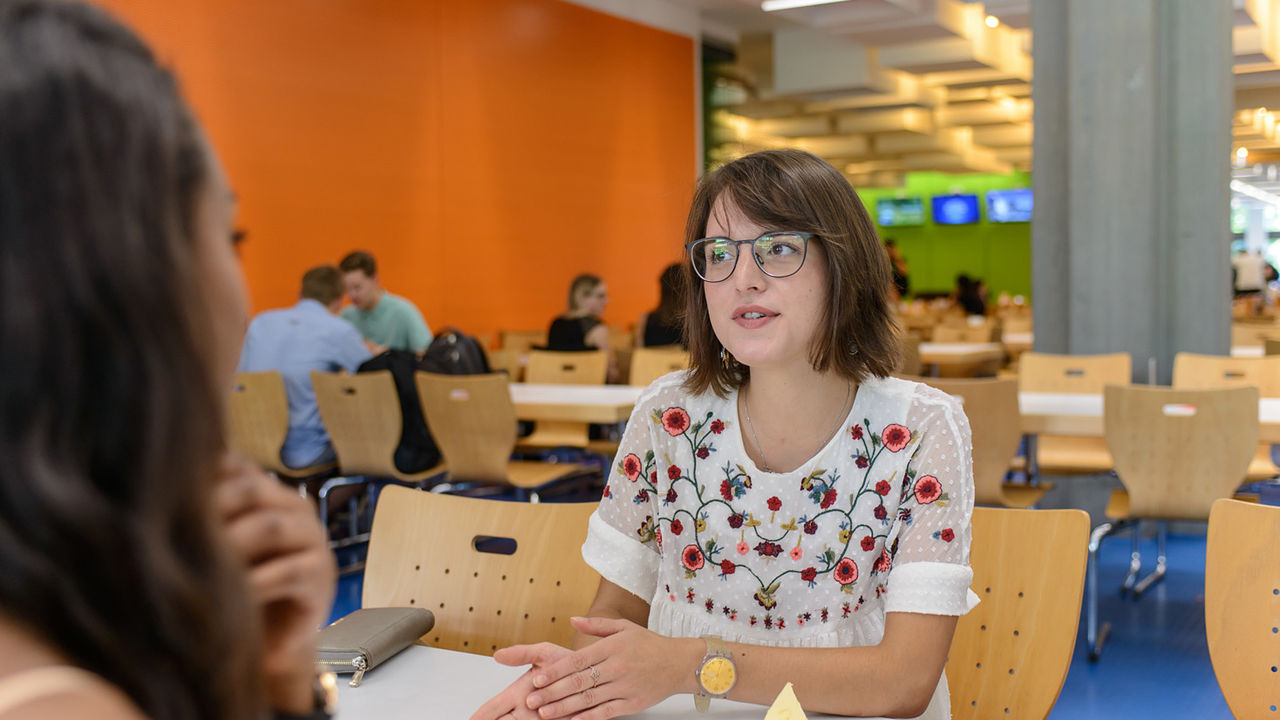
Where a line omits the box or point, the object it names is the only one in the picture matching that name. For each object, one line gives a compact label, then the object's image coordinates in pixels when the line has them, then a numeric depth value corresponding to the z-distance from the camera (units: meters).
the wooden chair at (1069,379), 4.46
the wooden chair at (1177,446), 3.31
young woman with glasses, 1.47
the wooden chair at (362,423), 4.34
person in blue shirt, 4.73
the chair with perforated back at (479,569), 1.84
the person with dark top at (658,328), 5.95
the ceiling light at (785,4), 8.02
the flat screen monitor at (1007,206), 21.16
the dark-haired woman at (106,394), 0.40
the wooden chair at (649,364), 5.28
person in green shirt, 6.27
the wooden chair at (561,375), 5.42
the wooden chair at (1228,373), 4.42
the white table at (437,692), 1.27
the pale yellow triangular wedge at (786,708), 1.10
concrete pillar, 4.97
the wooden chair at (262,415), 4.45
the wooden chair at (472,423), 4.14
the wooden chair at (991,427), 3.51
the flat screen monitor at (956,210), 21.91
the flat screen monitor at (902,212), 22.61
